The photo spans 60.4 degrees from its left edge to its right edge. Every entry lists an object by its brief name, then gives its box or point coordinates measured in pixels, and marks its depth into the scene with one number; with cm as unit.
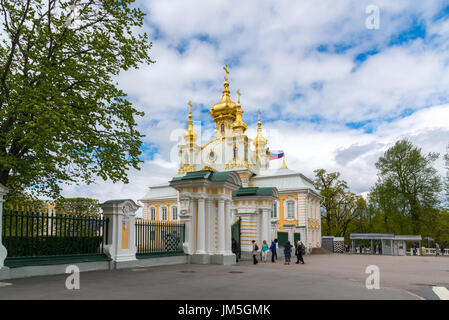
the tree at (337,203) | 5047
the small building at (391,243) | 3617
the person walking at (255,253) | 1812
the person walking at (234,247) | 1891
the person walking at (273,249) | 2127
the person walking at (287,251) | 1942
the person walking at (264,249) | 2067
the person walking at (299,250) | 2045
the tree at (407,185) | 4112
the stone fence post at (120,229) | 1373
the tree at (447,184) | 3591
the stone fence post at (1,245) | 1024
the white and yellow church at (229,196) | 1733
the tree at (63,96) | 1224
